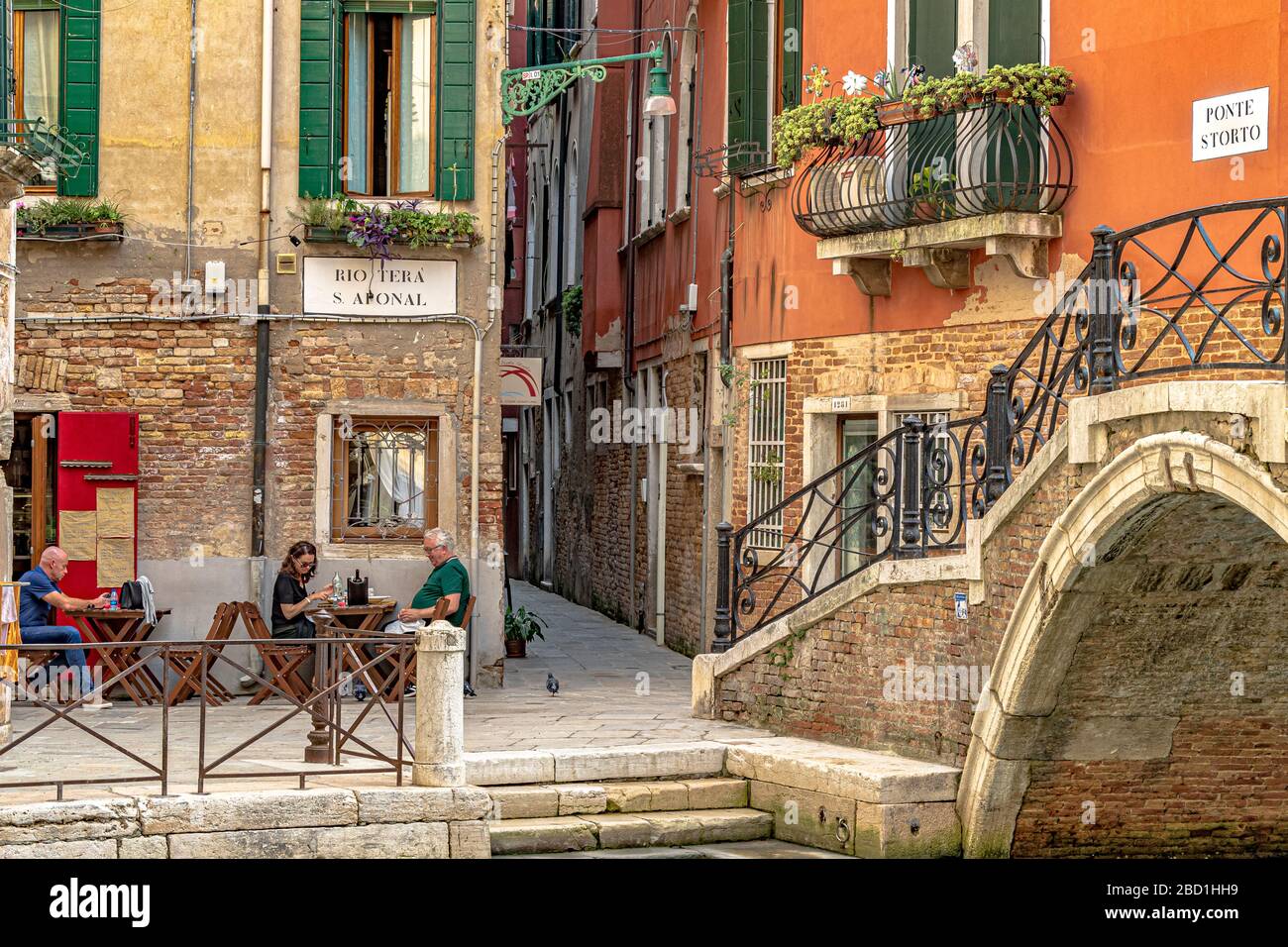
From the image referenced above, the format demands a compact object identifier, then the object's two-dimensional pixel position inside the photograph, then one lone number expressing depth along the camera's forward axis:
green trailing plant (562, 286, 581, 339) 23.86
